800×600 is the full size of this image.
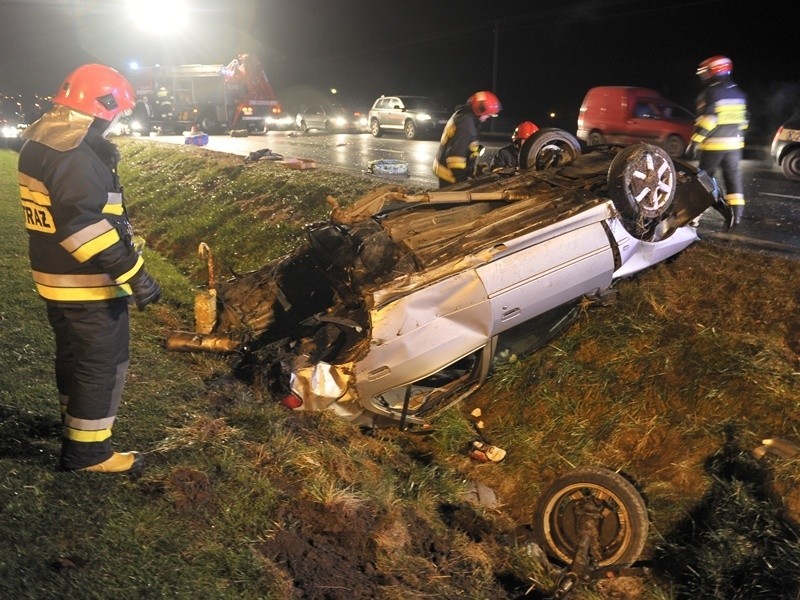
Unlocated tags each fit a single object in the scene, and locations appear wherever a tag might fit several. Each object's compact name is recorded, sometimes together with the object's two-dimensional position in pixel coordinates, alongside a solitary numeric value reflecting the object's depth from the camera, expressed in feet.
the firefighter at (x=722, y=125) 20.22
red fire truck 83.61
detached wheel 10.87
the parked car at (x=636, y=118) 46.78
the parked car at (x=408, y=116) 70.44
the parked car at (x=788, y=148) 33.30
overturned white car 12.67
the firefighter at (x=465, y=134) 21.63
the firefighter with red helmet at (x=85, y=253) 9.38
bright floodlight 112.57
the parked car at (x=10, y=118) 79.61
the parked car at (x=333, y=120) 83.92
